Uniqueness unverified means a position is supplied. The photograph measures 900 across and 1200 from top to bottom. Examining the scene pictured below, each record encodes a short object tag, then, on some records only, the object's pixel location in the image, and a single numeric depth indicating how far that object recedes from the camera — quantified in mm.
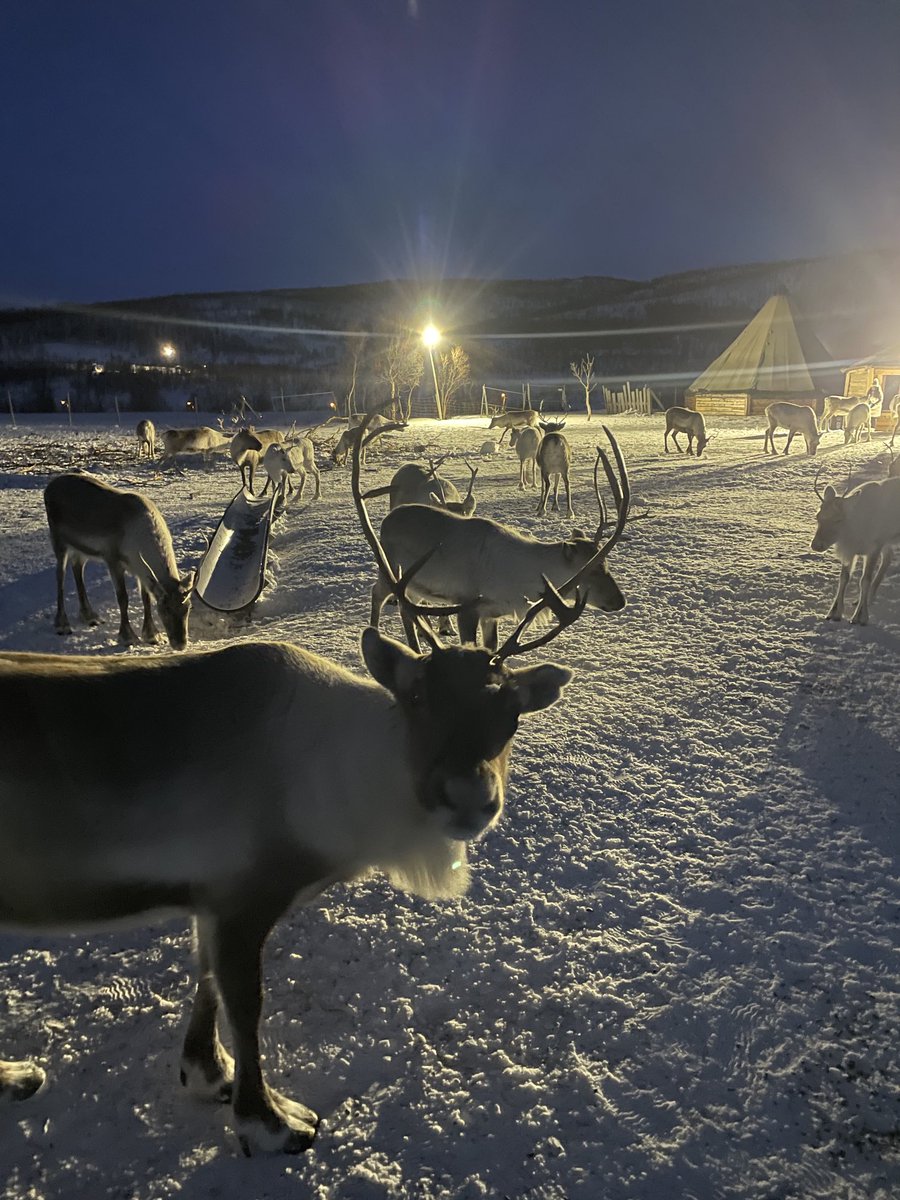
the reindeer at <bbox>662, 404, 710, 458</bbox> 18312
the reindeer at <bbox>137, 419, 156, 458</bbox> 21358
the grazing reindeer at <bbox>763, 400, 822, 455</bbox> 17703
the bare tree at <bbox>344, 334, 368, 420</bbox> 59809
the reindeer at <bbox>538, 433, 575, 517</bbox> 11594
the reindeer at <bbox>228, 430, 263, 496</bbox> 15734
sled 7484
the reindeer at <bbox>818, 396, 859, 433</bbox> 23655
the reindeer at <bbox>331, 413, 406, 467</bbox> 18016
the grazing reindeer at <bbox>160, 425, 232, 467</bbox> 19359
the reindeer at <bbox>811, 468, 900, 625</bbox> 6363
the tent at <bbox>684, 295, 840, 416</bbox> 33062
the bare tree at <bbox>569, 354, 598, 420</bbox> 53009
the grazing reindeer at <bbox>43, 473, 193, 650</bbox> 6074
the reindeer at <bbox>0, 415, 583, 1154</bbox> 1912
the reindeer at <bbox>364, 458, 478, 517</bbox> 8688
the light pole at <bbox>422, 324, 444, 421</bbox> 41500
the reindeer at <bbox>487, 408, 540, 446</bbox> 23469
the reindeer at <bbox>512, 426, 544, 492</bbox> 14812
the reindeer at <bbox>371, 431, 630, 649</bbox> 5547
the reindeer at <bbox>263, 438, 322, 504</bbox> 13312
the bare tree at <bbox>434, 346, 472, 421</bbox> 45312
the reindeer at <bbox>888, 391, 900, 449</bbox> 21147
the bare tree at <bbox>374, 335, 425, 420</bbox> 44938
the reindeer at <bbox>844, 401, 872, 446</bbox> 20000
